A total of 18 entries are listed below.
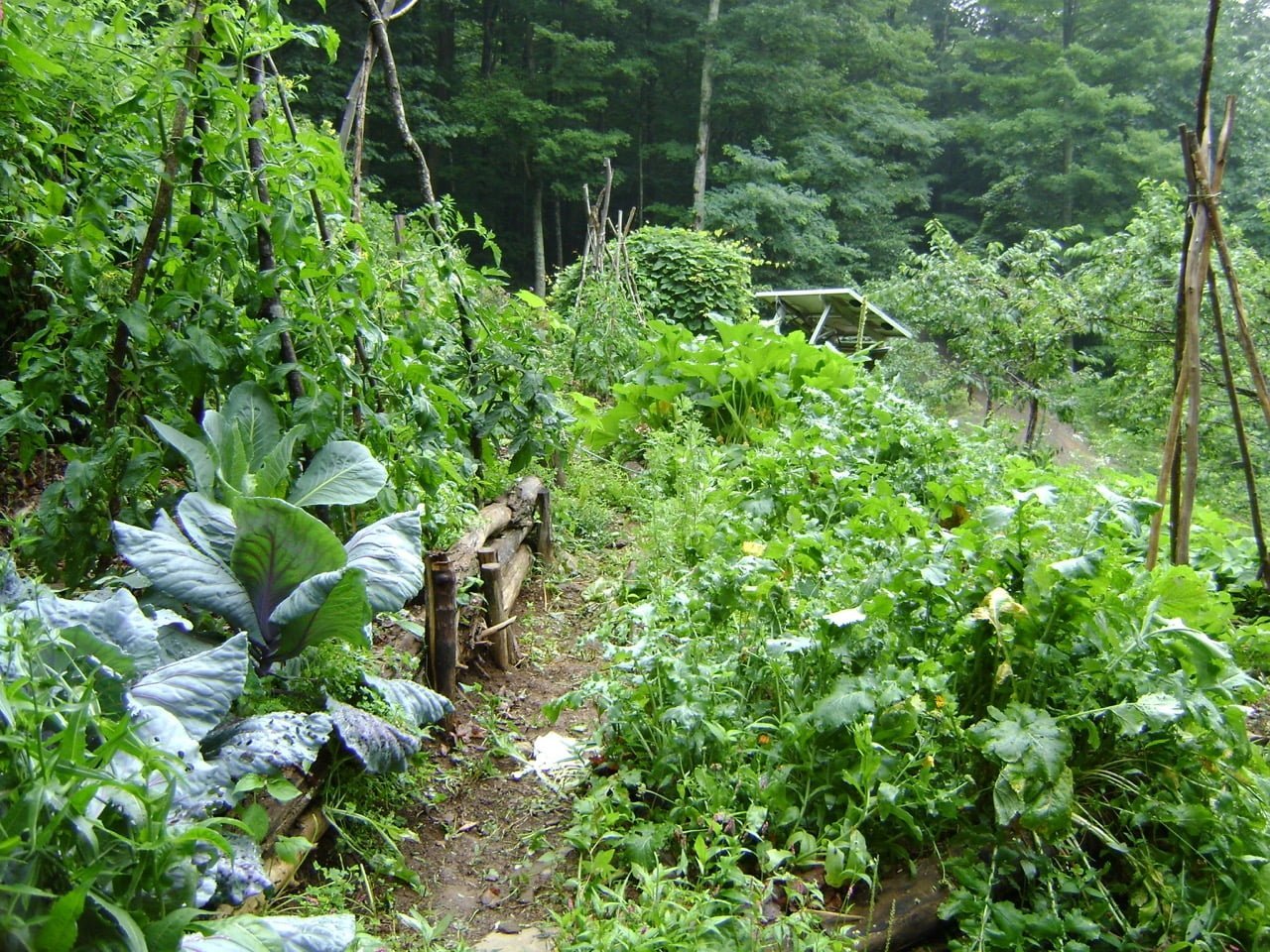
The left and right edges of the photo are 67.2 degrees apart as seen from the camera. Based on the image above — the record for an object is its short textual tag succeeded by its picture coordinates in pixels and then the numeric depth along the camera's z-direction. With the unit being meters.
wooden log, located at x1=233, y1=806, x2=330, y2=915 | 1.98
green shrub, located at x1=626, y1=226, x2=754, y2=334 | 10.45
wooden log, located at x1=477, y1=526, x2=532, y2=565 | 3.80
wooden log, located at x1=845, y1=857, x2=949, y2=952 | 2.10
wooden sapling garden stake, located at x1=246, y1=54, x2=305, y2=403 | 2.69
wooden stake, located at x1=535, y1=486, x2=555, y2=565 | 4.47
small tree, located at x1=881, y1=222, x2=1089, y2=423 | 10.62
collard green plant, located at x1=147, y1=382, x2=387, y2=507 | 2.58
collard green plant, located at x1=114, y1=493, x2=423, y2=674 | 2.29
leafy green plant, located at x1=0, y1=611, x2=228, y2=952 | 1.32
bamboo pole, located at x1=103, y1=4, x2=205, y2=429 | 2.51
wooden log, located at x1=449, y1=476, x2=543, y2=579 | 3.43
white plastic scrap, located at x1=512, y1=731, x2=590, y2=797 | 2.75
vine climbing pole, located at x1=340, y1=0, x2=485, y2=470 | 3.75
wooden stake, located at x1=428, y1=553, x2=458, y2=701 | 2.92
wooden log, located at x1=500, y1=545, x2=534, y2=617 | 3.78
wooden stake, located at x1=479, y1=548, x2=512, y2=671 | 3.43
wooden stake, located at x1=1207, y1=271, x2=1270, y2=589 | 3.37
